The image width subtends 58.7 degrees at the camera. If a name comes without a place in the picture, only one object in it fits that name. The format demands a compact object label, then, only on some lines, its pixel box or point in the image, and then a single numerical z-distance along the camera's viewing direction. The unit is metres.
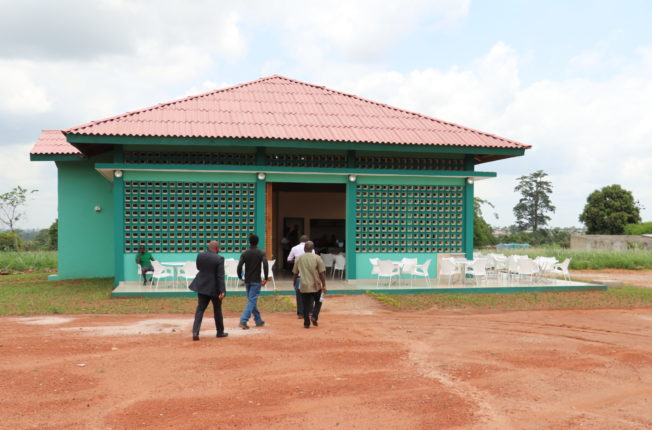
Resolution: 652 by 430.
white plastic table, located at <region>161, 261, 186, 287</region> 12.70
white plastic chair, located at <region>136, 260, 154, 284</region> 12.75
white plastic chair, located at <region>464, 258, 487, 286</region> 13.37
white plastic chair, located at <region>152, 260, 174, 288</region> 12.02
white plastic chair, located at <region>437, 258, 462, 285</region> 13.39
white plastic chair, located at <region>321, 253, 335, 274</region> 15.52
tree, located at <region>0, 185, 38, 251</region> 27.78
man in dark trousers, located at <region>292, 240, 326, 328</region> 8.88
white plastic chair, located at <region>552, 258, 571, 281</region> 14.56
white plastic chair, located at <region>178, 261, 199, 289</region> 12.08
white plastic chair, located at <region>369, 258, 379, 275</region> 13.20
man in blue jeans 8.77
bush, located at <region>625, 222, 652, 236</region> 40.56
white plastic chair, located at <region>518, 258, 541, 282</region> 13.74
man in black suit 7.93
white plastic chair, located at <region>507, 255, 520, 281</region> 14.20
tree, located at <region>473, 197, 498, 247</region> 38.34
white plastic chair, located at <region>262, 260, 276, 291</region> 12.59
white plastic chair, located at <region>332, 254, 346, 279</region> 14.46
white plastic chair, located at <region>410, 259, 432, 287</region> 13.29
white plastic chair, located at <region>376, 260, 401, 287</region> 12.76
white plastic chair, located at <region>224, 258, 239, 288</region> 12.52
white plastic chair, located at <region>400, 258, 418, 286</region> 13.23
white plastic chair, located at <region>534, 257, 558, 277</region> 14.48
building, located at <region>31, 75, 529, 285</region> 13.07
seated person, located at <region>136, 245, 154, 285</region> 12.73
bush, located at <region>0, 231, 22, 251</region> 30.17
